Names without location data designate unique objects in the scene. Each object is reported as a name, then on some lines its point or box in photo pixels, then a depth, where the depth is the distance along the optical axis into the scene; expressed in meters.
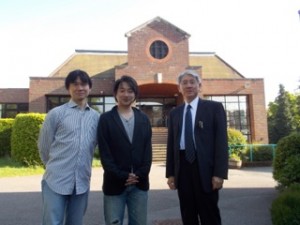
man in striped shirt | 3.05
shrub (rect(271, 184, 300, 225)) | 3.84
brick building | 22.16
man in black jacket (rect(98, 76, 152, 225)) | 3.07
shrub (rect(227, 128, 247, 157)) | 17.28
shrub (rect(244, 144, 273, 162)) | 16.56
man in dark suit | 3.31
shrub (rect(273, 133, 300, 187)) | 6.40
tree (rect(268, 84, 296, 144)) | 38.78
